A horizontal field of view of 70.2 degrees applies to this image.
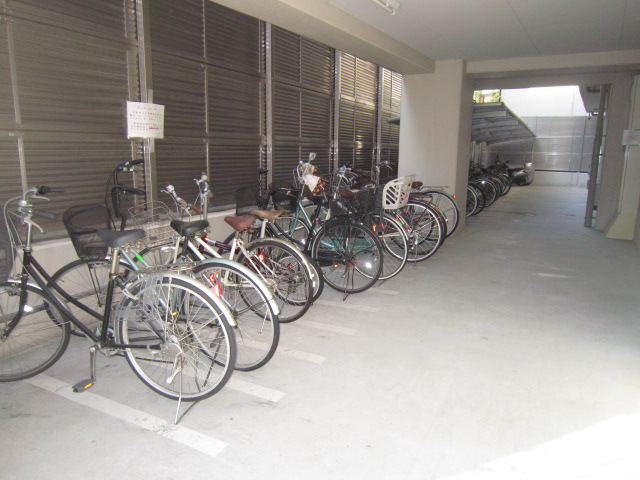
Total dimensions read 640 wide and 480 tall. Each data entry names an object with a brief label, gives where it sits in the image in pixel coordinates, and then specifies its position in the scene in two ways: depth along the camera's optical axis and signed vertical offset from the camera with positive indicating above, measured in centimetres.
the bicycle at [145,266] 250 -71
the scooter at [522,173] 1573 -35
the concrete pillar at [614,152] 650 +18
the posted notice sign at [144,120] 343 +28
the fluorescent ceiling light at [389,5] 357 +123
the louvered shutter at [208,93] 383 +60
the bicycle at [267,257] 283 -66
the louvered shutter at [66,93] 281 +42
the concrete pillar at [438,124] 611 +51
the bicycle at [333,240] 383 -68
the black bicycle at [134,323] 219 -86
